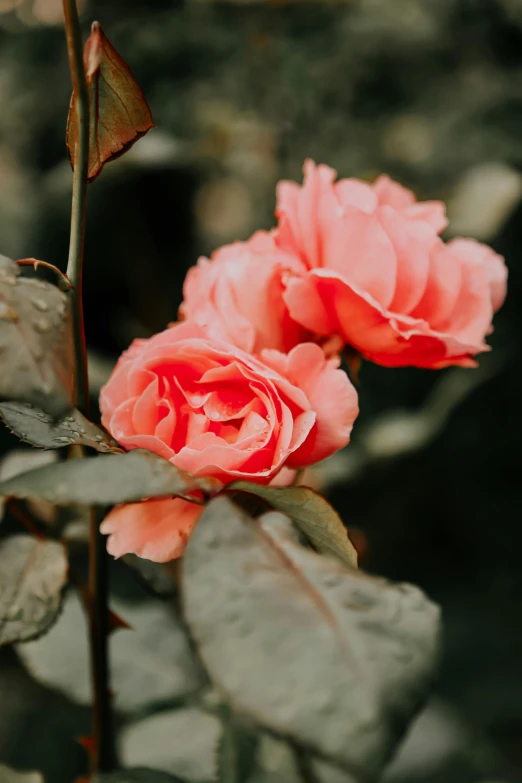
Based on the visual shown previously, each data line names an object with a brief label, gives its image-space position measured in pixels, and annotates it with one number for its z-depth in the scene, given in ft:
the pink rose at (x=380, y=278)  1.36
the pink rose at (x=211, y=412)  1.10
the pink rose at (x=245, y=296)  1.28
